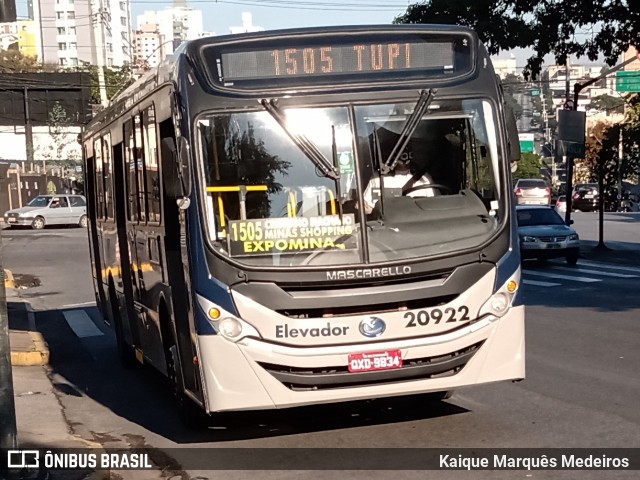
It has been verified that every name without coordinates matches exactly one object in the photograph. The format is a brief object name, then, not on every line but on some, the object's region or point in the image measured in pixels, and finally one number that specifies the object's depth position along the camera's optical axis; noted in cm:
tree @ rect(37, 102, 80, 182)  6631
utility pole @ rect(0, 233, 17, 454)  709
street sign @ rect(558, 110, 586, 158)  3209
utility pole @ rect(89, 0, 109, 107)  4897
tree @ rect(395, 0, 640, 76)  2383
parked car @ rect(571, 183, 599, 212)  6188
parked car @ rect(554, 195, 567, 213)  5907
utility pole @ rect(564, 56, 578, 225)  3362
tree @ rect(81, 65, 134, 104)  7422
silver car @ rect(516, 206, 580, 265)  2728
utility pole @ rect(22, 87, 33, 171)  6525
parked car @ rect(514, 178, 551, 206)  5947
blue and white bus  768
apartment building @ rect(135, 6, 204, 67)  18386
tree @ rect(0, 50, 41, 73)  9506
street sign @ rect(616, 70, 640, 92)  4131
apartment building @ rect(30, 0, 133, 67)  16062
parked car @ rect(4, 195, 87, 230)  5212
